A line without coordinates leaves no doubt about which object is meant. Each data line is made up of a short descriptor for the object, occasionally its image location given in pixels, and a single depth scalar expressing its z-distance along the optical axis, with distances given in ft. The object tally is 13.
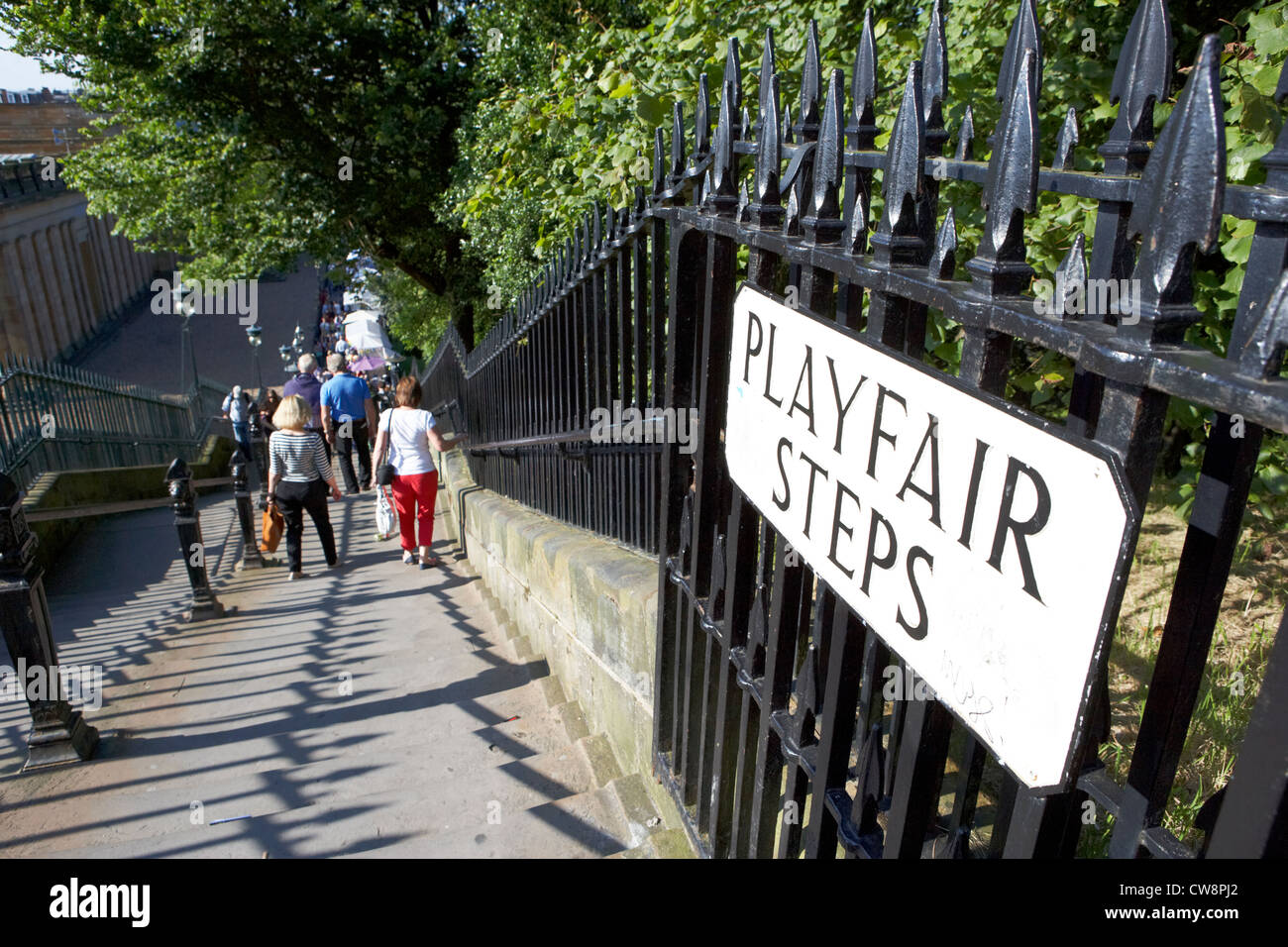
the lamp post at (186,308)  61.11
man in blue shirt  35.73
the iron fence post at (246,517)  25.88
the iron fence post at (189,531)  20.79
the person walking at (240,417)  50.96
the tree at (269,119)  43.68
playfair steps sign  3.08
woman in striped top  23.11
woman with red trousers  23.57
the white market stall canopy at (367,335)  78.07
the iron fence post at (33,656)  12.75
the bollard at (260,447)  57.06
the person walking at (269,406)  40.16
